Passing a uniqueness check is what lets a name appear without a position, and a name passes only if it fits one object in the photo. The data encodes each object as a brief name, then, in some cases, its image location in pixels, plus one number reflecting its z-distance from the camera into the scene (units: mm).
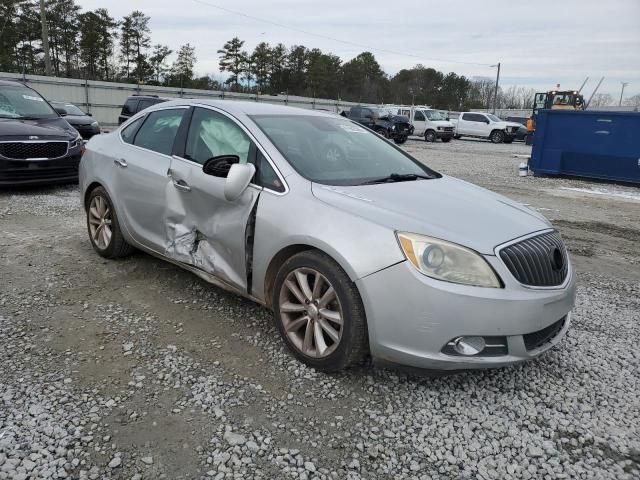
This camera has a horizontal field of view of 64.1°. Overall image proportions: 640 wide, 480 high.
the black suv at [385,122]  26453
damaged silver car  2676
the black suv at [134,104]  17531
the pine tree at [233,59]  59062
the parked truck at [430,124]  29594
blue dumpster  12188
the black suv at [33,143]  7738
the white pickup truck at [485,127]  30500
